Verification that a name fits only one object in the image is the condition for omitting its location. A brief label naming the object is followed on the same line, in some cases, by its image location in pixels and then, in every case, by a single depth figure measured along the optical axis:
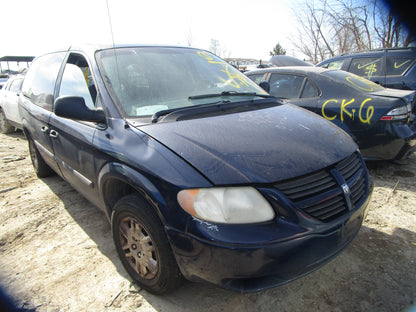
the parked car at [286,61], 9.79
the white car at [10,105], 6.33
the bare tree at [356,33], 12.49
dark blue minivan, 1.43
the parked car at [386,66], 5.66
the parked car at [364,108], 3.55
